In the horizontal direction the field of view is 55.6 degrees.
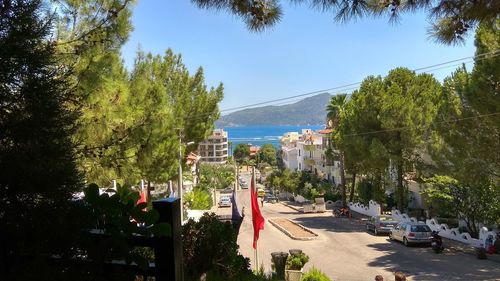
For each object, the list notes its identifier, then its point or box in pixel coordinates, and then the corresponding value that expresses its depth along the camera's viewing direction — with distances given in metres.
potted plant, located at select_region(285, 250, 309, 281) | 11.65
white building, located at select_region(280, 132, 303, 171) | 88.38
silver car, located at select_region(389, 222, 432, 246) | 22.55
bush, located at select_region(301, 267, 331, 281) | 8.95
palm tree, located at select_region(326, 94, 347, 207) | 45.25
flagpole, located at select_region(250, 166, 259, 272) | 12.79
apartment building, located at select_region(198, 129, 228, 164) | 140.38
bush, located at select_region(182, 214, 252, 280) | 5.40
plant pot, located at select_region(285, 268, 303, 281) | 11.54
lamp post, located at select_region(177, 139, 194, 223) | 20.08
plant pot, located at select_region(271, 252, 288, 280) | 10.54
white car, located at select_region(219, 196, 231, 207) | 51.63
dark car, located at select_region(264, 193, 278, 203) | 64.20
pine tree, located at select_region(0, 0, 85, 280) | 2.11
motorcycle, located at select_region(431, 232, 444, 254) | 20.78
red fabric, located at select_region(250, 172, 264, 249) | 12.37
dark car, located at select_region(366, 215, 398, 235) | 26.81
